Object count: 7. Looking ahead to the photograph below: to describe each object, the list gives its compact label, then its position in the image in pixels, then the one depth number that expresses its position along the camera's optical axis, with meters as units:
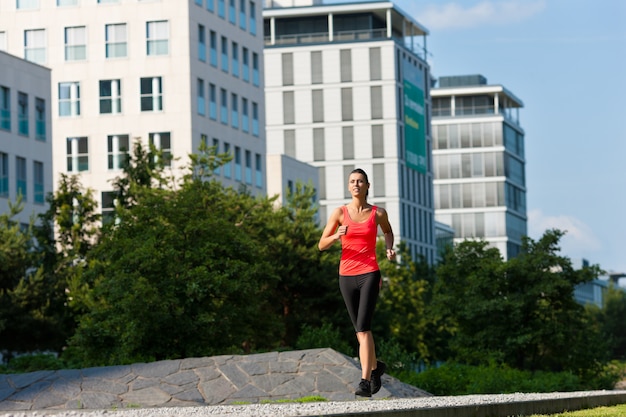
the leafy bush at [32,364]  32.88
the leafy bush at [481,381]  29.14
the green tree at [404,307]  52.03
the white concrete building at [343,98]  116.00
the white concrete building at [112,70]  79.38
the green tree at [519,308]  43.62
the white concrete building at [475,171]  148.12
